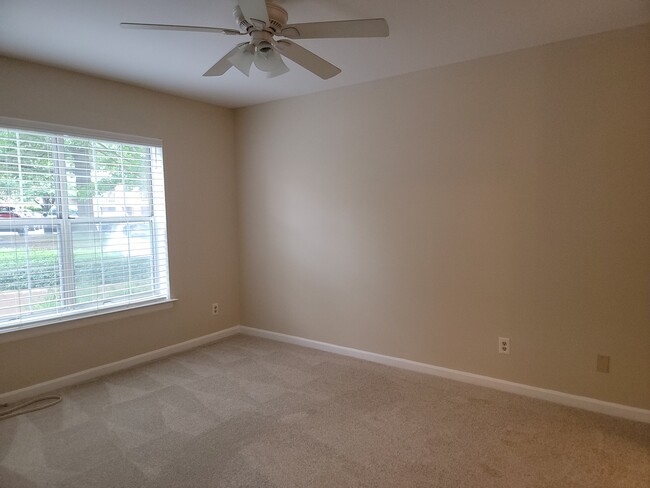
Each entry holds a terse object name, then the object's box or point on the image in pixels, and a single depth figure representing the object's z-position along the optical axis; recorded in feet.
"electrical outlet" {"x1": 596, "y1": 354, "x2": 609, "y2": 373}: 8.48
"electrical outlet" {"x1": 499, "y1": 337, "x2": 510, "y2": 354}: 9.59
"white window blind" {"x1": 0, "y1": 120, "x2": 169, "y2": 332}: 9.32
